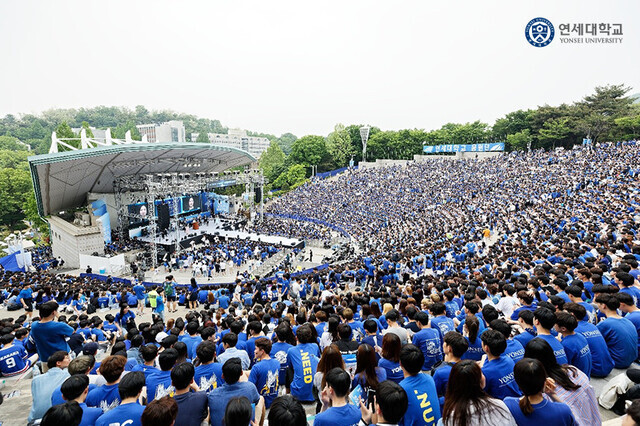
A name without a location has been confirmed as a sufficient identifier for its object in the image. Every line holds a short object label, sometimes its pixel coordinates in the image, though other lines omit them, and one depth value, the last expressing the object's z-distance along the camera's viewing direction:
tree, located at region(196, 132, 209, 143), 111.36
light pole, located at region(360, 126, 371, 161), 61.72
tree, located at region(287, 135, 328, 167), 66.81
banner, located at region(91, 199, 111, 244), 27.06
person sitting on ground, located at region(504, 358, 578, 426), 2.35
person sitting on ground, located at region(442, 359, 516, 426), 2.38
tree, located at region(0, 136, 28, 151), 69.94
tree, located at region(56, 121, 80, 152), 43.12
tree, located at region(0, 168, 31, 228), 42.91
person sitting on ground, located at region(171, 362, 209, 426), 2.89
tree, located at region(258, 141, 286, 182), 67.88
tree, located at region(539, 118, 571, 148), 44.88
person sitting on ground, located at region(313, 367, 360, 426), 2.53
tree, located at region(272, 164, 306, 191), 59.57
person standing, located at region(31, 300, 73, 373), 5.13
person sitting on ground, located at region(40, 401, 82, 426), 2.44
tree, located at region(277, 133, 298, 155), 123.16
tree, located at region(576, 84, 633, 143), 42.22
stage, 27.70
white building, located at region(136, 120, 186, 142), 87.62
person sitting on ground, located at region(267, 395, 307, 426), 2.22
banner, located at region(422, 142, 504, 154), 48.78
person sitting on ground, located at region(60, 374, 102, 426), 2.87
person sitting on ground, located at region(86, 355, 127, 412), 3.37
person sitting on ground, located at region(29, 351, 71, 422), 3.52
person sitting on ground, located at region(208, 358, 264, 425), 3.01
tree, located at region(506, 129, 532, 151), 48.95
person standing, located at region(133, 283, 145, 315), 12.38
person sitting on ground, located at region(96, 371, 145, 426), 2.72
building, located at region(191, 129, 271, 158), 125.56
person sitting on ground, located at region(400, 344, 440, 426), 2.83
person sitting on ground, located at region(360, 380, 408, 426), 2.37
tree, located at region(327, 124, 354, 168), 67.62
